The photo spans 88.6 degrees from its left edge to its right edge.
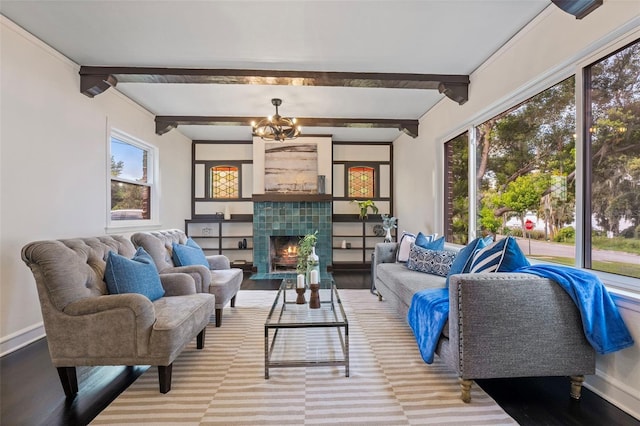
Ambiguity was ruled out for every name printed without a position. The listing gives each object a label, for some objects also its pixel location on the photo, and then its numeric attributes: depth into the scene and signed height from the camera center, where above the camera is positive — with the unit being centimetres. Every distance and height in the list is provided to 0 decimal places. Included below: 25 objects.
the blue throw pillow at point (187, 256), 338 -47
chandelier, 439 +118
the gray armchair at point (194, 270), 312 -56
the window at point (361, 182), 707 +66
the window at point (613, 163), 200 +33
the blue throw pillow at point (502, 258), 220 -31
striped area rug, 177 -111
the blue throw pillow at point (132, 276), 223 -46
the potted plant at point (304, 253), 343 -43
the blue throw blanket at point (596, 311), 182 -55
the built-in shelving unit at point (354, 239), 688 -56
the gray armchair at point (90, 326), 194 -69
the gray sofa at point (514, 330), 186 -67
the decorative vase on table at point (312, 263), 324 -51
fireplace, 639 -22
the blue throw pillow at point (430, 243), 381 -36
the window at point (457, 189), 414 +32
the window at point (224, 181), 697 +65
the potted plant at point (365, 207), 673 +12
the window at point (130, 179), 429 +45
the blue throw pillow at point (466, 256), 269 -36
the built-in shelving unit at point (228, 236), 677 -51
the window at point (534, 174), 252 +36
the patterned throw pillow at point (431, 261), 347 -52
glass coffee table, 221 -105
